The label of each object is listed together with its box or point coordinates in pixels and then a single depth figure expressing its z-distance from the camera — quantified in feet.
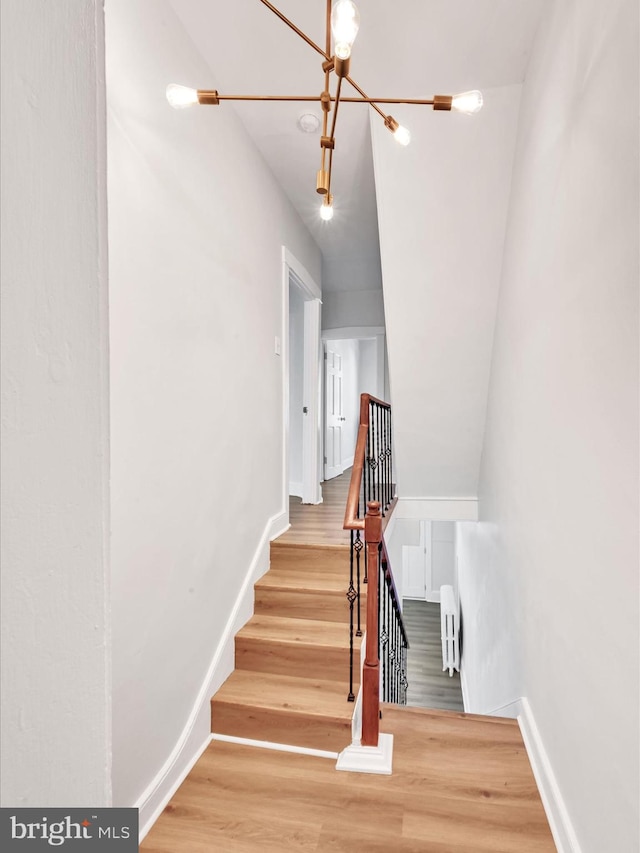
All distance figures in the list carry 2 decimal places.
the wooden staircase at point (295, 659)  7.41
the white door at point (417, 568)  27.71
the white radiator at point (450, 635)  21.31
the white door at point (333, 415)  21.24
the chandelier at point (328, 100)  4.50
